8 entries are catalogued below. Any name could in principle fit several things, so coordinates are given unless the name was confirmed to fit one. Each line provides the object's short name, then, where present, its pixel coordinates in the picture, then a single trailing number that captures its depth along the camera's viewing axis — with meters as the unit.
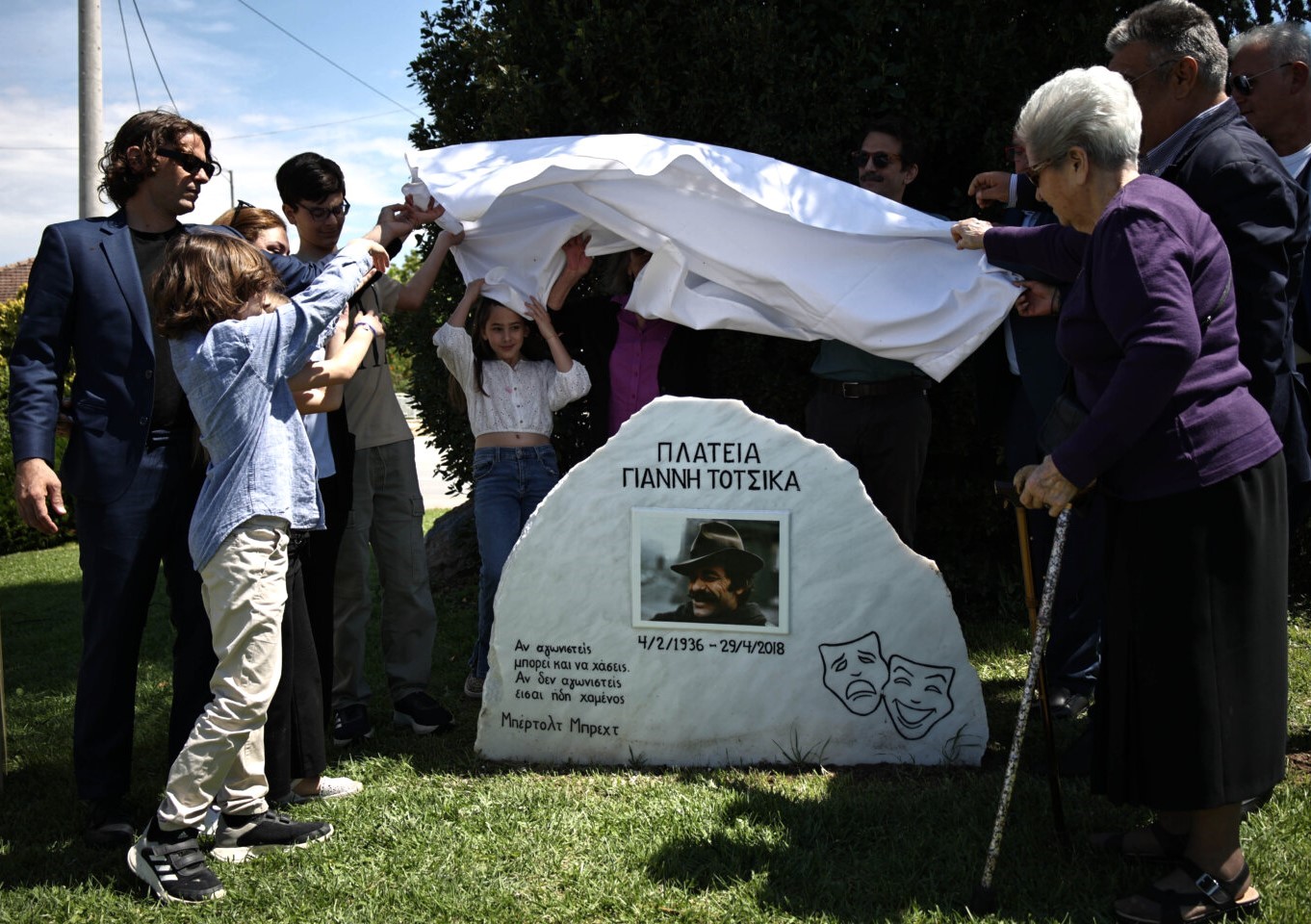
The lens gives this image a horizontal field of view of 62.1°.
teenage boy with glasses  4.29
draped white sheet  4.07
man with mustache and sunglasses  4.44
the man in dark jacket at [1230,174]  3.04
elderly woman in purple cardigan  2.63
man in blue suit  3.43
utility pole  9.92
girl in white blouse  4.59
